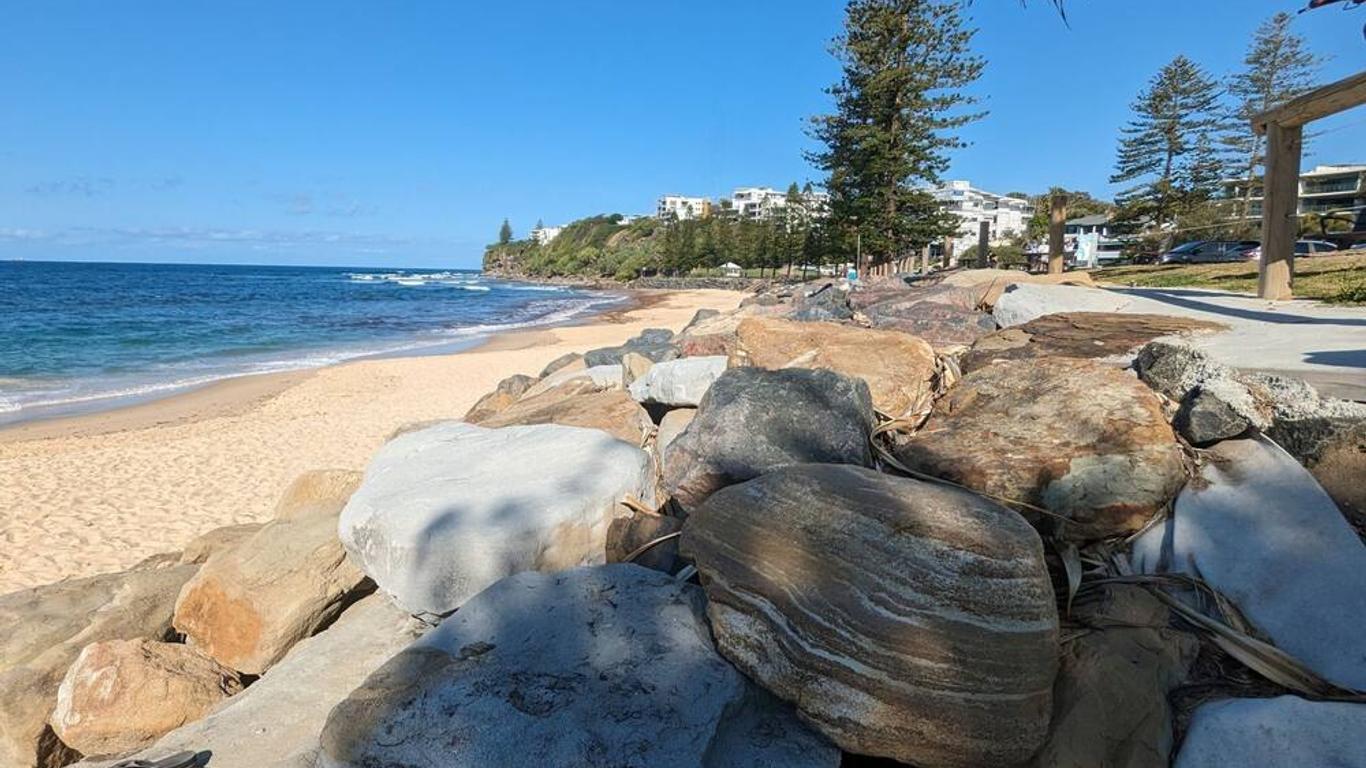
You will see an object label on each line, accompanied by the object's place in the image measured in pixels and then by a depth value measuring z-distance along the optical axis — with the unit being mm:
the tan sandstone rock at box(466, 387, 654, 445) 3516
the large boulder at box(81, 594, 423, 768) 2082
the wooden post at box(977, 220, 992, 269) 15060
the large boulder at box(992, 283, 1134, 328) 4594
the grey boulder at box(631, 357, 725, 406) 3496
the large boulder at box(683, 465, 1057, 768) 1596
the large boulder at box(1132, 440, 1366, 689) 1816
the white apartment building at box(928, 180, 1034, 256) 93550
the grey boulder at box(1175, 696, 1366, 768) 1520
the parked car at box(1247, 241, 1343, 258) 22800
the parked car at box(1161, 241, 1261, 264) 25250
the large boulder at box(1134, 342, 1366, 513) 2260
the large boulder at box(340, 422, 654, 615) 2330
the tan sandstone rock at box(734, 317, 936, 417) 3270
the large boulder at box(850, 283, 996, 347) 4504
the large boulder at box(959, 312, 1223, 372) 3621
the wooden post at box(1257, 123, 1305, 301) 7188
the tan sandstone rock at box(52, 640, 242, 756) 2693
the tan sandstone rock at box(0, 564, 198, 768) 2840
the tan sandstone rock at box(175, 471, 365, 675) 2893
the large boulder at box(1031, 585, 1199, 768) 1703
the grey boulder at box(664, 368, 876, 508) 2531
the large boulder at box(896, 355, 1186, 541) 2213
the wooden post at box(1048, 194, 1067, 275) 10766
